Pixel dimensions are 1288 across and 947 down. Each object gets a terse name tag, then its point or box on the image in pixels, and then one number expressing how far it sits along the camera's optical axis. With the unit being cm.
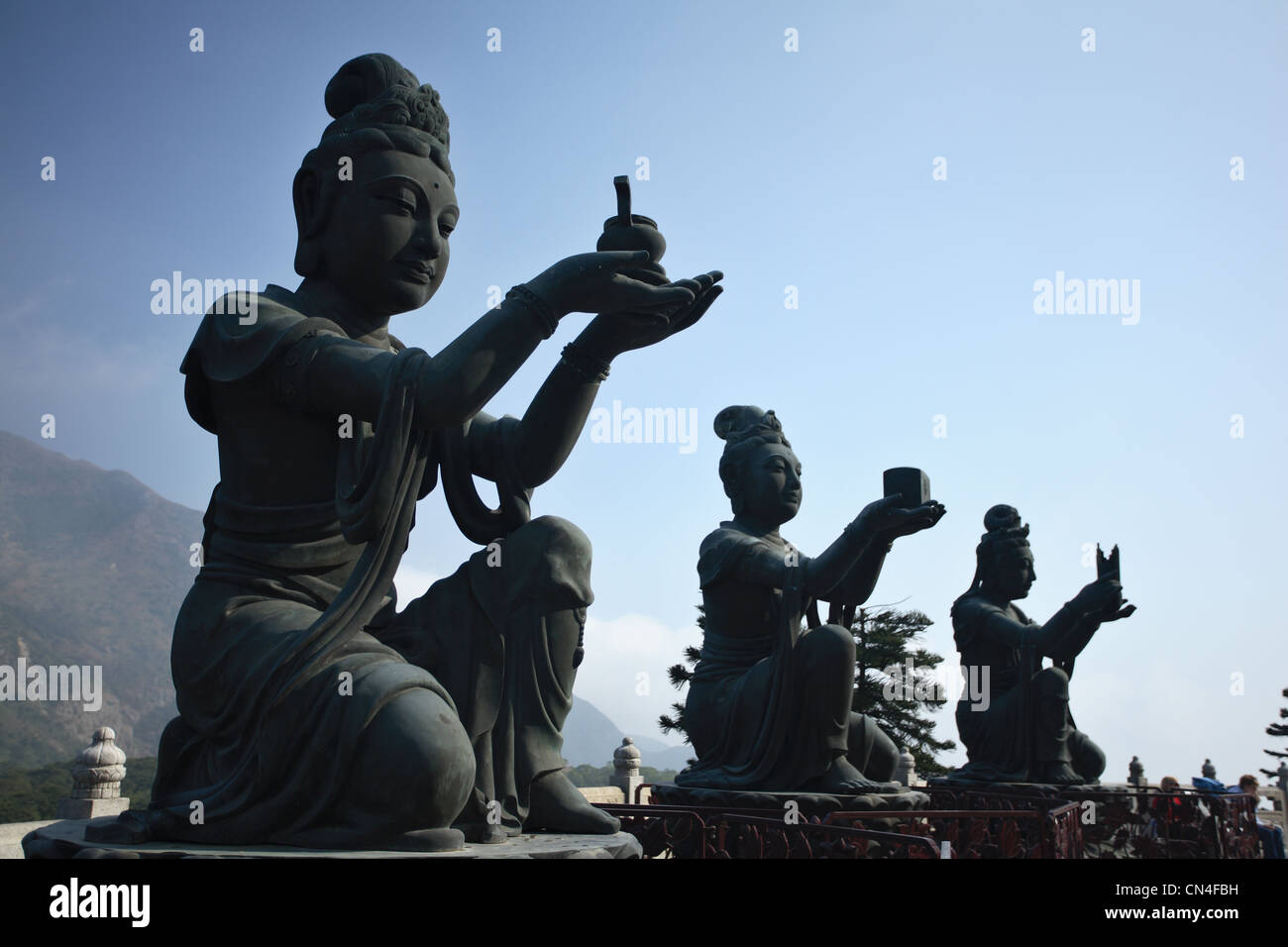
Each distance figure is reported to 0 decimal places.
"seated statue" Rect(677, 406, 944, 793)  598
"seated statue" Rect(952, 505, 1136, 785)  879
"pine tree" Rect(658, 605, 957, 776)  1752
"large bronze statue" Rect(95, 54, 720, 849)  263
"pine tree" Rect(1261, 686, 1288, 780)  1611
